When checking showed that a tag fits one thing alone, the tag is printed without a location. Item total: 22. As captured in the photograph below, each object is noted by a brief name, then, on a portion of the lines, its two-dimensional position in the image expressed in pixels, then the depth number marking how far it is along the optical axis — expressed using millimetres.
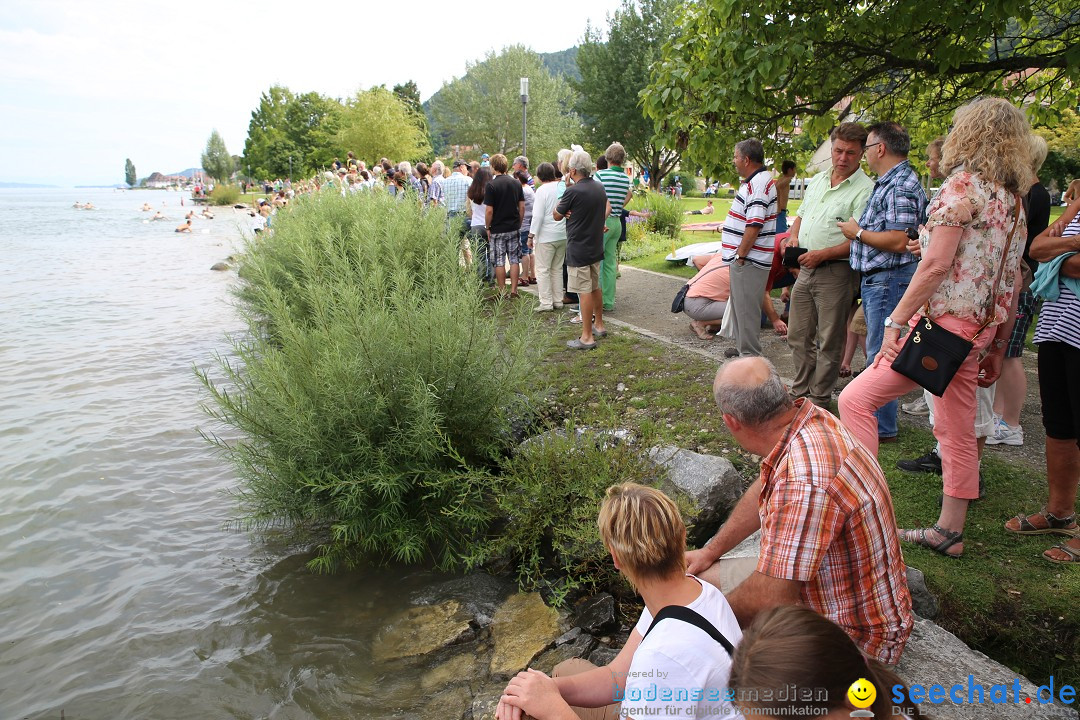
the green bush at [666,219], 16531
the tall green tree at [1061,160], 23922
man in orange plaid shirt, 2008
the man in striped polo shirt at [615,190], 8547
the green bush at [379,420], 4035
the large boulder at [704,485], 3865
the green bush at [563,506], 3807
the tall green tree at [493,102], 59094
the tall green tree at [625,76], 35438
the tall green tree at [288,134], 65188
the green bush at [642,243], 14039
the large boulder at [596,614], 3566
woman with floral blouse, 3143
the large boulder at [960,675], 2371
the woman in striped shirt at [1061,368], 3268
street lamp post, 17828
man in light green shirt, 4695
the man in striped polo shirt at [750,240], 5395
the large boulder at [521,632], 3506
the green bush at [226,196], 69625
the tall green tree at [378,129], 41594
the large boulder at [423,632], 3809
